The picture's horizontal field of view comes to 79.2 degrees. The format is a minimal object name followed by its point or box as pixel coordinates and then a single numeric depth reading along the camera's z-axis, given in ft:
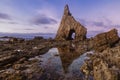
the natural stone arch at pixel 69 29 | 113.80
